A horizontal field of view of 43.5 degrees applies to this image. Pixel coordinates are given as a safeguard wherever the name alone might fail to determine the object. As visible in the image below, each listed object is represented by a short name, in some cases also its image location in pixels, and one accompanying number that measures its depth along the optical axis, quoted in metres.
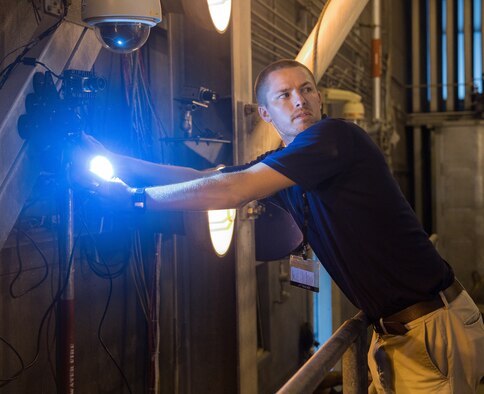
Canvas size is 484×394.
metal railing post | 1.98
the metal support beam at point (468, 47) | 9.47
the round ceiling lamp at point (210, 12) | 2.57
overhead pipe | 3.04
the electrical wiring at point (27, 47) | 2.20
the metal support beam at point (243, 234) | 2.98
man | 1.84
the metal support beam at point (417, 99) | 9.51
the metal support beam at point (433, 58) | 9.55
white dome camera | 2.01
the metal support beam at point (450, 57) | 9.54
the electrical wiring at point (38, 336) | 2.25
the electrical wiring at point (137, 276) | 3.06
